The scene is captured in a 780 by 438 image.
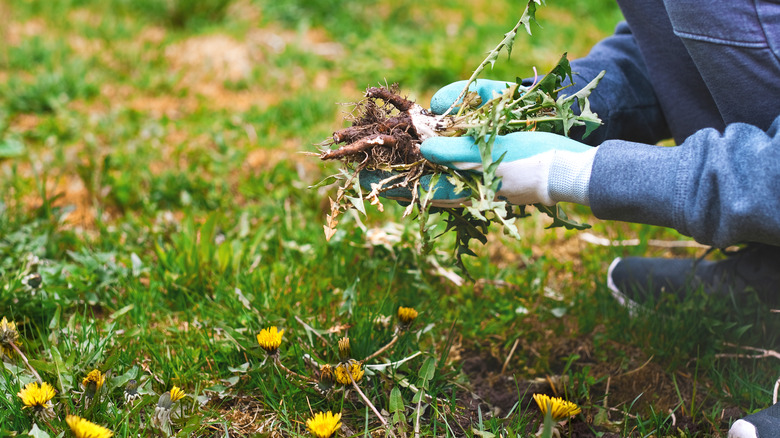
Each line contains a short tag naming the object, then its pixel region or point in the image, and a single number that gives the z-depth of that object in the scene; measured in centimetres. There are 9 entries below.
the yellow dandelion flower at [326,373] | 146
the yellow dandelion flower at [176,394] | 136
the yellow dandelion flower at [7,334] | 149
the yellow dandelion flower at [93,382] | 138
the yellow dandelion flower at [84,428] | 121
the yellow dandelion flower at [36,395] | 131
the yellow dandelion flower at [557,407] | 134
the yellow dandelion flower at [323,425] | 127
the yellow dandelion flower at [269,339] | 146
